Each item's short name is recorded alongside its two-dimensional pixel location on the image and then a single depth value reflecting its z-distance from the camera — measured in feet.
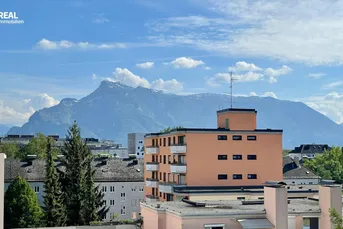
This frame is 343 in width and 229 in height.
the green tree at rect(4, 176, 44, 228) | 225.15
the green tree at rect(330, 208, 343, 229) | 79.56
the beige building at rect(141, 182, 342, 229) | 113.80
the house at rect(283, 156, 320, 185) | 358.02
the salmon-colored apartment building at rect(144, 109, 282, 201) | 206.28
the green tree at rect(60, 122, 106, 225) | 207.62
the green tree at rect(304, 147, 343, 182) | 376.27
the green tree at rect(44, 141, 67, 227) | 201.98
